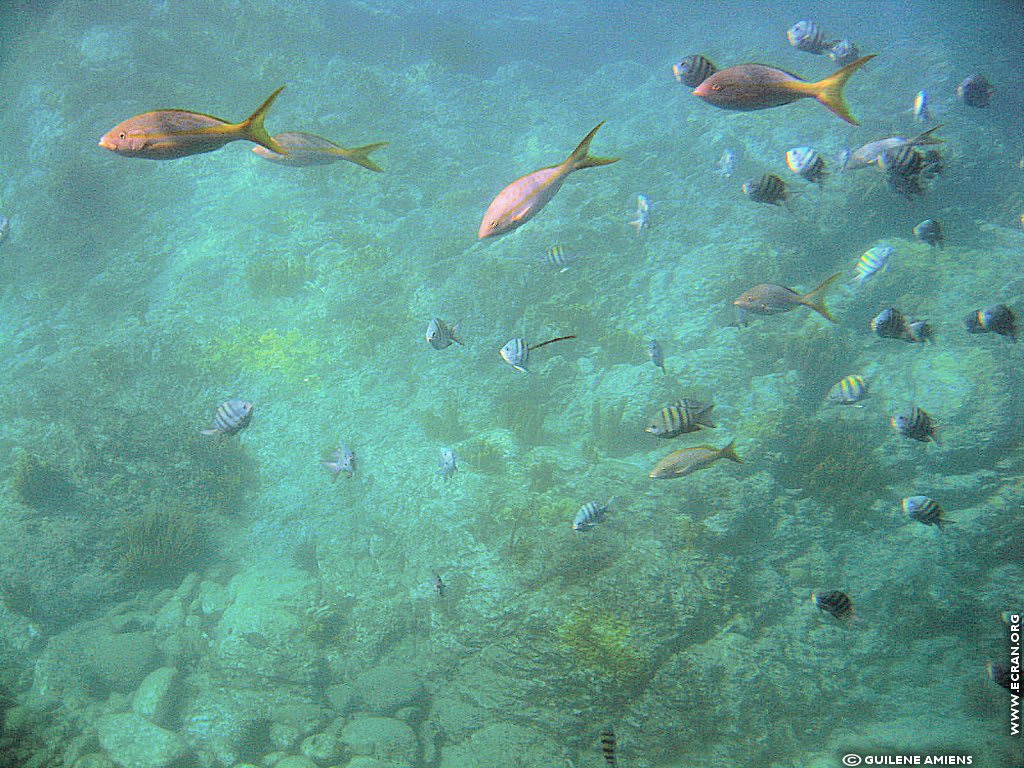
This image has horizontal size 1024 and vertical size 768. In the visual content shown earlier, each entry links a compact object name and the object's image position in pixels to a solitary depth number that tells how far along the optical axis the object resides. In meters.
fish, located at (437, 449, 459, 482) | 5.67
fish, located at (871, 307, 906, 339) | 4.70
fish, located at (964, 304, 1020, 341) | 4.50
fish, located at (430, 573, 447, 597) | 4.87
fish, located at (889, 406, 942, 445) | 4.29
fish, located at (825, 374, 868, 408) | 5.06
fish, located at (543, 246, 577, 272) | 6.34
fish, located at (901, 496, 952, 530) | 4.33
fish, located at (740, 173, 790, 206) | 4.54
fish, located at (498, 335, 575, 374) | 3.99
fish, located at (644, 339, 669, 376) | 5.99
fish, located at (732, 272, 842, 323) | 4.70
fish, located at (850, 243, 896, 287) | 5.76
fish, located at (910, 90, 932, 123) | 6.95
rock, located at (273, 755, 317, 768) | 4.64
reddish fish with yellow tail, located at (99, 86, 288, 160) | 2.32
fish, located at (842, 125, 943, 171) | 5.67
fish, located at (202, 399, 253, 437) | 4.47
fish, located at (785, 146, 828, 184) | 4.81
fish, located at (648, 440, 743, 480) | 4.16
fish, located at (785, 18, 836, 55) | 5.88
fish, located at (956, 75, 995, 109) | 5.88
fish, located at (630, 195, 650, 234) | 7.65
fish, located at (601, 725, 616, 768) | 3.25
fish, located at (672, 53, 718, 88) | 4.12
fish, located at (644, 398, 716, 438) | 3.87
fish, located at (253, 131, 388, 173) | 3.71
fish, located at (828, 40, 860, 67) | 6.34
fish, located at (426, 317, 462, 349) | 4.48
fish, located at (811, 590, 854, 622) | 3.61
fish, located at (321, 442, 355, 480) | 5.22
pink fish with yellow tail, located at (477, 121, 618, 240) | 2.82
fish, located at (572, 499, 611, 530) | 4.30
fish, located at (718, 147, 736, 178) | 8.89
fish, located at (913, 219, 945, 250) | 5.15
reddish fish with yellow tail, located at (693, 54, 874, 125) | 2.85
